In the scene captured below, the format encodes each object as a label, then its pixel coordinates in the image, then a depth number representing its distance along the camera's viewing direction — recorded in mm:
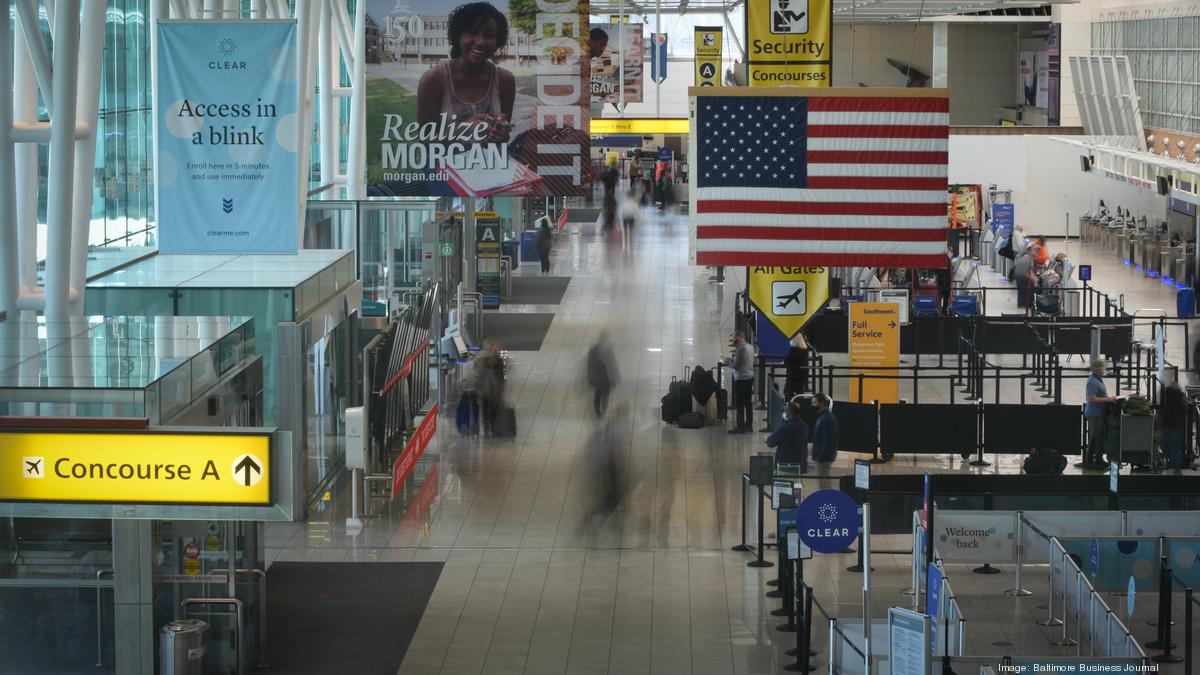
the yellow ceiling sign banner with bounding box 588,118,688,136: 43406
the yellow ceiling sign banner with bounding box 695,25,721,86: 44875
